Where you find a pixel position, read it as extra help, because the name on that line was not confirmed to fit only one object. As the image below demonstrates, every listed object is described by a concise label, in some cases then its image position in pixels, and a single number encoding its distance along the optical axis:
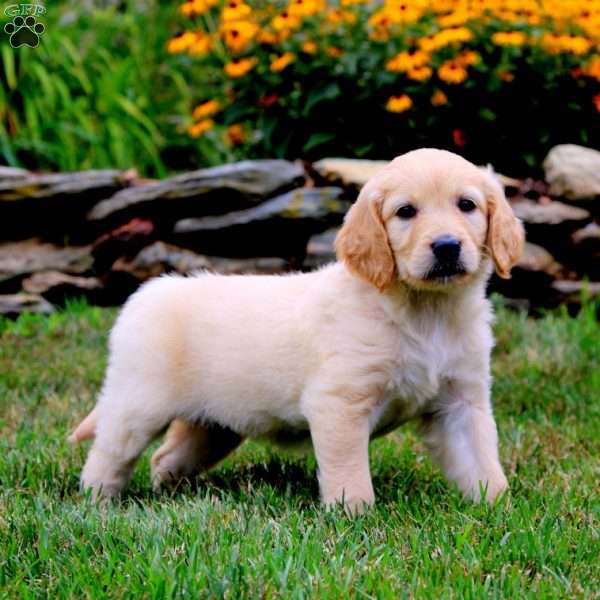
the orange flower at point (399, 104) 6.72
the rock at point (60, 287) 7.08
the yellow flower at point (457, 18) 6.88
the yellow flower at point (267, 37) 7.33
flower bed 6.97
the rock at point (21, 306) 6.87
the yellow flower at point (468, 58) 6.87
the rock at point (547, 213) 6.68
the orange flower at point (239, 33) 7.26
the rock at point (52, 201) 7.12
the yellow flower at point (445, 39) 6.74
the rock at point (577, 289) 6.62
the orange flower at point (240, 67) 7.21
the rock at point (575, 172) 6.65
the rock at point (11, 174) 7.11
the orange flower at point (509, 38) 6.75
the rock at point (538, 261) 6.62
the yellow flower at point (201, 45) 7.55
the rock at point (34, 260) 7.12
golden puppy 3.42
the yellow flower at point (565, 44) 6.88
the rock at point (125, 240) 7.01
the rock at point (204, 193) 6.88
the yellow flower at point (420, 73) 6.78
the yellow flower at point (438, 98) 6.91
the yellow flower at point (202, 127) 7.66
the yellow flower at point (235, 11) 7.27
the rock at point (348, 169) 6.60
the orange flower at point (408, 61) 6.81
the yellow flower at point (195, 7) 7.47
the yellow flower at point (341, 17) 7.36
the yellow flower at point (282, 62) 7.03
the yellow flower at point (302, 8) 7.14
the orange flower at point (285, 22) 7.15
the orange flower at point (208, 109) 7.54
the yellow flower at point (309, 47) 7.18
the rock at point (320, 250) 6.64
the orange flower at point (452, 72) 6.79
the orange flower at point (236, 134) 7.88
